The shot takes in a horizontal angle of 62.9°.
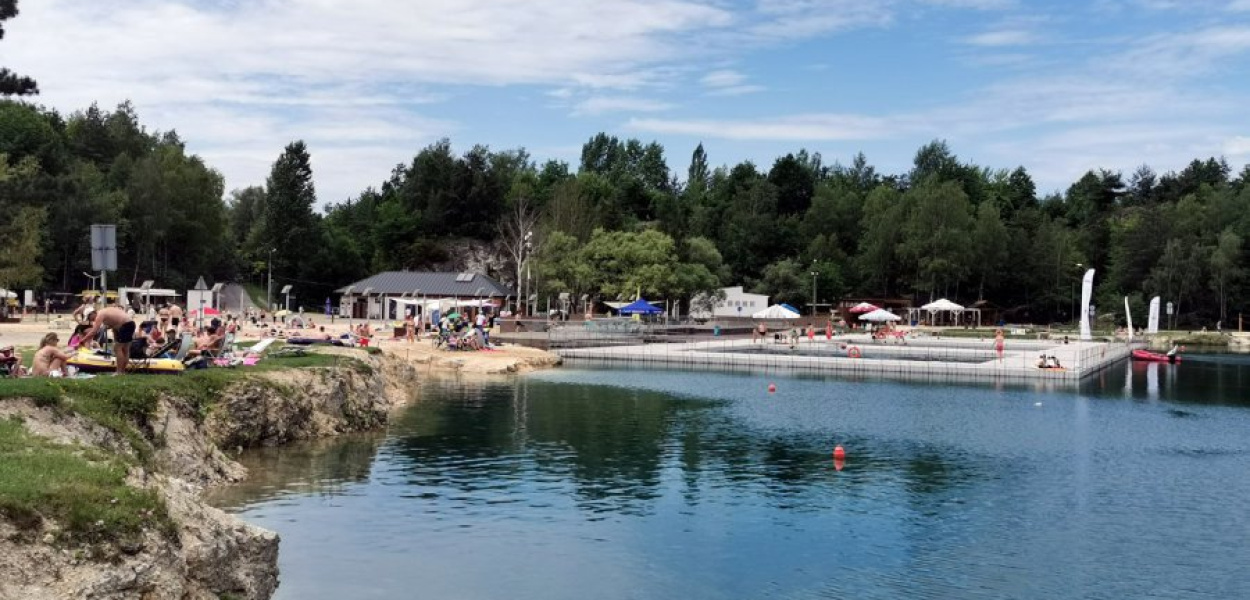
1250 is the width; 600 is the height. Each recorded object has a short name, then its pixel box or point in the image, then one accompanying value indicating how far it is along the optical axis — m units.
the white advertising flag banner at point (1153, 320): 93.86
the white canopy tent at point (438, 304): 74.07
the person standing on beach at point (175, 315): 31.64
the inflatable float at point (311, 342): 37.91
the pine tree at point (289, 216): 102.25
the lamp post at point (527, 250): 92.26
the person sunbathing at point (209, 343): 26.75
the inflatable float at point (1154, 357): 69.00
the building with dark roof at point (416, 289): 93.81
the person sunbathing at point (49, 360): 20.48
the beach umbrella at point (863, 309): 89.38
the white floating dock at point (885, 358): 52.59
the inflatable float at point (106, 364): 22.28
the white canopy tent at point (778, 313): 84.31
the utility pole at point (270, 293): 96.95
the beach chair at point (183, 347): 23.75
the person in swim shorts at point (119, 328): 20.73
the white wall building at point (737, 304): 104.31
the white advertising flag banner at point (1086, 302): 72.57
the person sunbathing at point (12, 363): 21.53
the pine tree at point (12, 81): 37.84
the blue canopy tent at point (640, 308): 81.25
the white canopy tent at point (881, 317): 85.12
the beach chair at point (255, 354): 28.47
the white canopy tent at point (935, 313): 108.09
